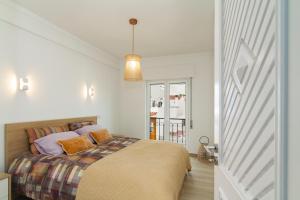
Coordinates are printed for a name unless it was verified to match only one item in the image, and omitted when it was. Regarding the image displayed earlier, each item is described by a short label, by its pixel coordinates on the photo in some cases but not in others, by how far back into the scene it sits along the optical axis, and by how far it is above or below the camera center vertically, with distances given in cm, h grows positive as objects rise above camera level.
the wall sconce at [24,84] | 187 +24
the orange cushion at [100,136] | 235 -66
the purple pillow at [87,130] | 233 -55
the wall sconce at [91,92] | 295 +20
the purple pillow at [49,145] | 180 -64
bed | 130 -81
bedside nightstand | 141 -96
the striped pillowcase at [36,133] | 184 -49
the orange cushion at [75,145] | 185 -66
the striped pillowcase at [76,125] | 239 -47
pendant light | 214 +57
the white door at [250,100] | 35 +1
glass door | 352 -28
